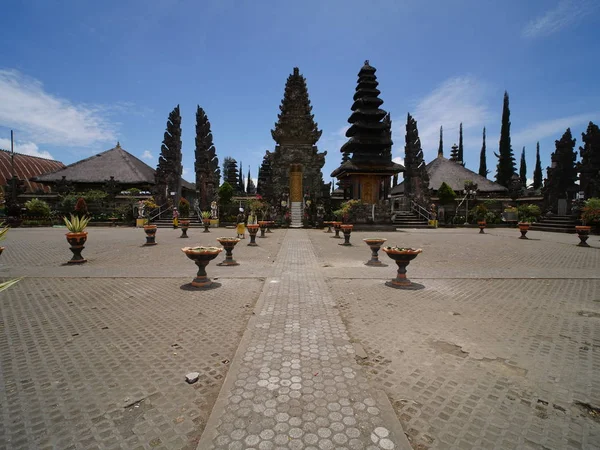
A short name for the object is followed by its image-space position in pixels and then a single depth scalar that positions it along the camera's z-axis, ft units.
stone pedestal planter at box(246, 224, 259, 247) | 45.70
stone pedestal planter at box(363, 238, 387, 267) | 29.63
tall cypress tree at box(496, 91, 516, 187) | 151.94
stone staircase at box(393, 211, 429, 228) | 93.04
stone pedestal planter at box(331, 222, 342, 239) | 58.26
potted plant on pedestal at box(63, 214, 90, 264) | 29.81
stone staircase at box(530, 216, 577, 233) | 70.64
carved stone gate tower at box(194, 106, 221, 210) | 113.50
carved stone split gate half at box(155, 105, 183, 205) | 108.88
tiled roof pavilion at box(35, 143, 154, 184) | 110.73
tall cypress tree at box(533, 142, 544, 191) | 173.43
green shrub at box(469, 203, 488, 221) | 91.97
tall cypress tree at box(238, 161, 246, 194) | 207.31
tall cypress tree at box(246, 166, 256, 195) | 227.73
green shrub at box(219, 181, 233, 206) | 133.22
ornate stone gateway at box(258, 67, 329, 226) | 100.73
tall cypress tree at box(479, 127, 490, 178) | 176.63
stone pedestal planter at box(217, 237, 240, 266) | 28.73
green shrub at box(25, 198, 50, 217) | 87.61
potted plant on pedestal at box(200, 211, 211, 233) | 72.64
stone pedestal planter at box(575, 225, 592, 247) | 44.57
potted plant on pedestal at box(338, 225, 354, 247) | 47.98
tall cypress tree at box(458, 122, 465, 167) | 187.63
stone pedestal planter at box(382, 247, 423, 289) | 21.09
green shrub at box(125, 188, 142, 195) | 104.89
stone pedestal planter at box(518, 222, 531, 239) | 55.80
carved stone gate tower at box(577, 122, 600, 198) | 84.94
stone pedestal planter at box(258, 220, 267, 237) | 61.67
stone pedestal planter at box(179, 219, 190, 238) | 56.90
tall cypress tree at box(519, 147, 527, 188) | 182.50
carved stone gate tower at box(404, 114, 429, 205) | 107.65
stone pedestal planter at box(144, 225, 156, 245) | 45.42
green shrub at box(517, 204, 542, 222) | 94.79
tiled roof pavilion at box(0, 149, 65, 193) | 134.82
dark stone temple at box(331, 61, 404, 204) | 91.91
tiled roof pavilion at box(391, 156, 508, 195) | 122.72
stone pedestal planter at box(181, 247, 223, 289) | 20.31
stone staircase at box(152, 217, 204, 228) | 90.66
